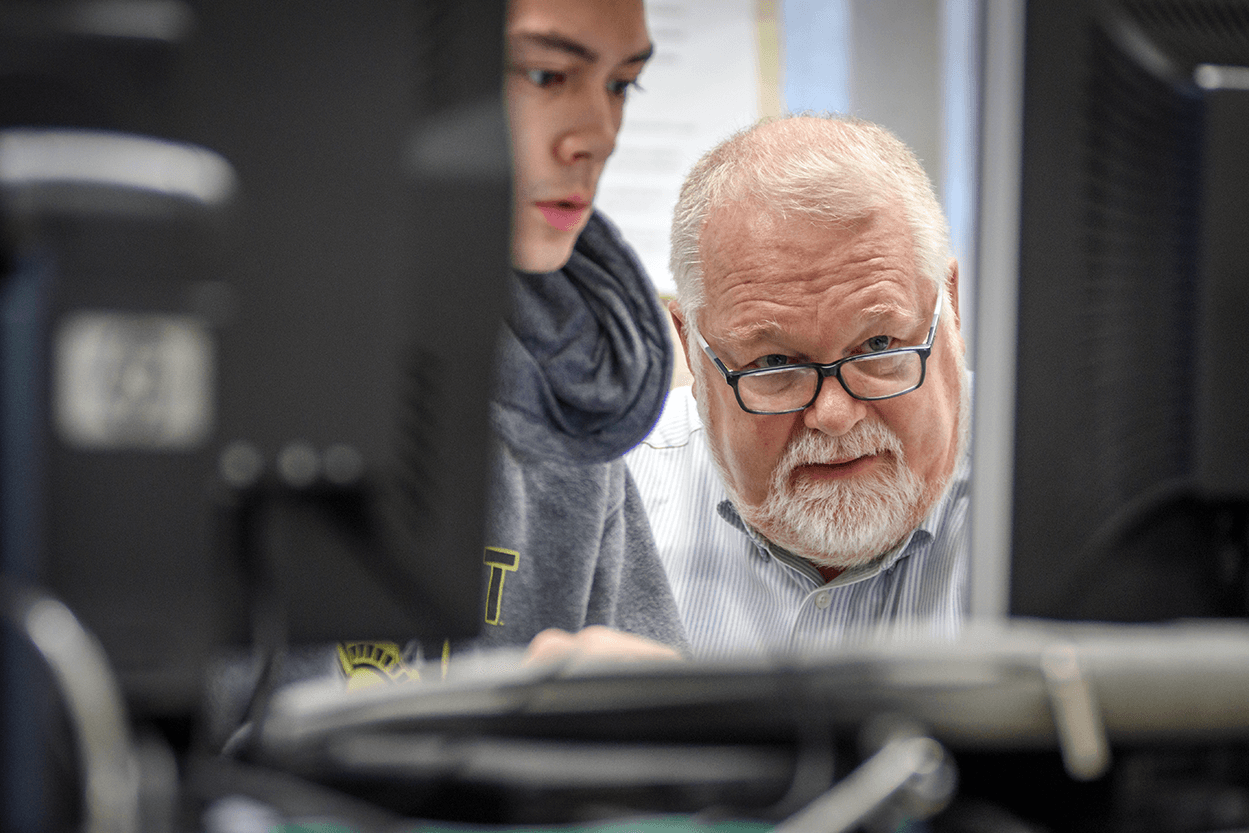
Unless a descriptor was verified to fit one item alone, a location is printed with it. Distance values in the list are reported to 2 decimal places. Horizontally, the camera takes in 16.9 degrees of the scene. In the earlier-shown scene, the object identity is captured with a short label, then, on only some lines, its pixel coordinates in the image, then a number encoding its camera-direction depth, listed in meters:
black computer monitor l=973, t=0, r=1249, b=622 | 2.20
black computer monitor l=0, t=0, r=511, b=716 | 1.91
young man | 2.46
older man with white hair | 2.45
